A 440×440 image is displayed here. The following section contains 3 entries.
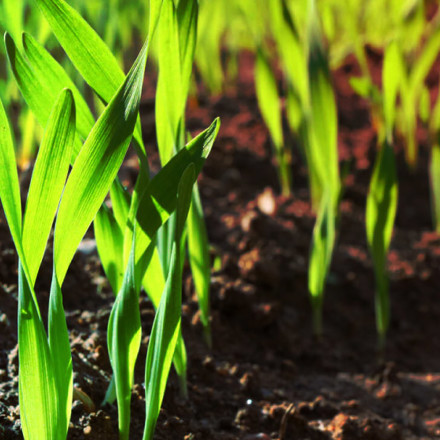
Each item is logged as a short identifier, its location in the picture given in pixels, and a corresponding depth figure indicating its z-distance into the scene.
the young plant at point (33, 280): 0.49
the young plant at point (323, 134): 0.62
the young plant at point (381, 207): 0.60
